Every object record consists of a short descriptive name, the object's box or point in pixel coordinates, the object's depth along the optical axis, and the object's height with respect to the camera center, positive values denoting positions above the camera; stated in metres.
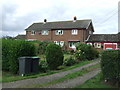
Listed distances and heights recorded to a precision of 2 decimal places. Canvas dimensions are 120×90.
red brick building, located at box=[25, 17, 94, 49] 23.20 +3.27
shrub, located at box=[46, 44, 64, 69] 8.32 -0.76
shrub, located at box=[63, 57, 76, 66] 10.10 -1.48
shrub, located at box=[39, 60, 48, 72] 7.79 -1.47
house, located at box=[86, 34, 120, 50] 21.37 +1.02
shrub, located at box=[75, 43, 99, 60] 12.85 -0.74
